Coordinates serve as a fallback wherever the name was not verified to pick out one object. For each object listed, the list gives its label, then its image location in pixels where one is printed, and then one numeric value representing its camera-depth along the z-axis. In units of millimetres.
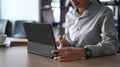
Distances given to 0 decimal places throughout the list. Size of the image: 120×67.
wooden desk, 1311
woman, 1442
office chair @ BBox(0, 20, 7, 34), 5253
